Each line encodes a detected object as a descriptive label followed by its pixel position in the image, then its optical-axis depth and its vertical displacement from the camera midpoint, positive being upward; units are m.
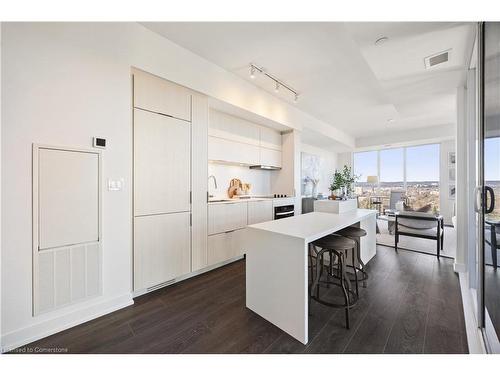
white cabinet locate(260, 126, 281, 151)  4.16 +0.99
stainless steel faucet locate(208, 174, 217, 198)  3.67 +0.14
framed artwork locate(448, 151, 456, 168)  6.14 +0.82
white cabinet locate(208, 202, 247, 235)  2.93 -0.41
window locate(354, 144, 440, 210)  6.53 +0.51
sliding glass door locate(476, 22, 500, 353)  1.32 +0.04
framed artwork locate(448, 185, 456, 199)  6.16 -0.10
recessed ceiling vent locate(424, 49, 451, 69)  2.22 +1.37
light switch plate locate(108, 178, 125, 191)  2.01 +0.04
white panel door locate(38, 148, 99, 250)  1.67 -0.07
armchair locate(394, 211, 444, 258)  3.57 -0.62
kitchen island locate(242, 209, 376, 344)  1.55 -0.63
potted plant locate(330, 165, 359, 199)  3.48 +0.07
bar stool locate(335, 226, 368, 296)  2.32 -0.49
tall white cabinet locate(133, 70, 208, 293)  2.25 +0.08
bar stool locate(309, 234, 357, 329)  1.82 -0.50
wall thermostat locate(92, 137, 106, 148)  1.90 +0.41
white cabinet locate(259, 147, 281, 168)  4.15 +0.62
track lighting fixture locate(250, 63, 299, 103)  2.83 +1.61
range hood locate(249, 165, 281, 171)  4.15 +0.42
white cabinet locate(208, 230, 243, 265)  2.92 -0.82
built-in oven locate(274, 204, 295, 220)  3.96 -0.43
